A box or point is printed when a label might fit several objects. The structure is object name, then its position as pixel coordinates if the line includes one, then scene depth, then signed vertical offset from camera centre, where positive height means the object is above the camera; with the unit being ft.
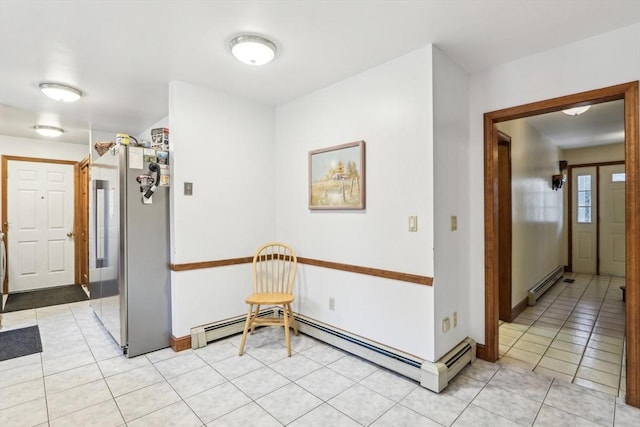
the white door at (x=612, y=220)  19.90 -0.54
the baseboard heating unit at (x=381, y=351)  7.61 -3.81
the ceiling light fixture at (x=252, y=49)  7.33 +3.88
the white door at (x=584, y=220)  21.01 -0.56
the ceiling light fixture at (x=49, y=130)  14.80 +4.00
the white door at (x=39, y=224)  16.38 -0.48
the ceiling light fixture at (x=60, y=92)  9.87 +3.91
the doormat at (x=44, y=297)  14.42 -4.00
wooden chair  10.07 -2.28
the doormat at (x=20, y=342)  9.62 -4.12
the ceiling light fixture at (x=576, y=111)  11.27 +3.61
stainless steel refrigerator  9.31 -1.10
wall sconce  18.71 +2.01
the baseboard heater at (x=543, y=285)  14.19 -3.72
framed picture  9.36 +1.13
